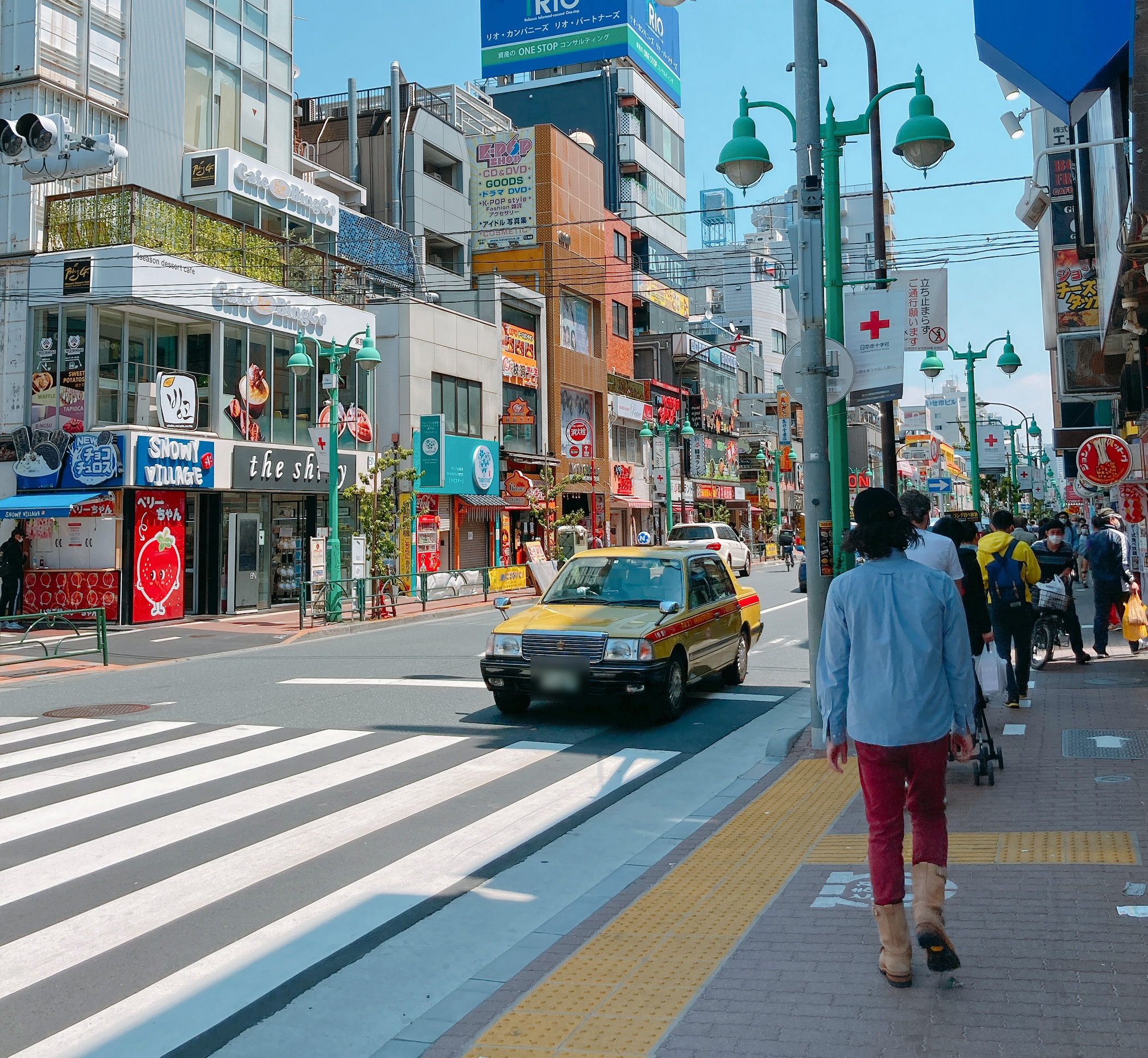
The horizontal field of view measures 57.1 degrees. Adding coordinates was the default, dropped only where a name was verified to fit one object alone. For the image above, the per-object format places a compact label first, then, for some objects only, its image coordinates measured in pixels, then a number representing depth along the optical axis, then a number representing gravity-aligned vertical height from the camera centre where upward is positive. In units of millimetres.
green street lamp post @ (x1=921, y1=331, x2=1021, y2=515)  26297 +5084
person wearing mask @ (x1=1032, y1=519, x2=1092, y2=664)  13625 +16
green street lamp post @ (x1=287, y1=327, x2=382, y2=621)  22562 +1674
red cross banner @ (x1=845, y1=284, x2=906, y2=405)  9711 +2142
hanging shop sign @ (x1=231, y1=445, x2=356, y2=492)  25234 +2757
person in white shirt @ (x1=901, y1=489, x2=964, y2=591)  6949 +132
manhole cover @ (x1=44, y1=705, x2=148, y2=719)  11602 -1425
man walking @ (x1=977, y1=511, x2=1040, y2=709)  10016 -153
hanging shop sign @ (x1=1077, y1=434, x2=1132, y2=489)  16219 +1605
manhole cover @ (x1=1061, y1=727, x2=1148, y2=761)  7980 -1419
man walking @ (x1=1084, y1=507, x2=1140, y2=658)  14180 -122
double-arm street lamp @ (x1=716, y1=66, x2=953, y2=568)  9680 +3885
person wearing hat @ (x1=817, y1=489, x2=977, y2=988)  4039 -544
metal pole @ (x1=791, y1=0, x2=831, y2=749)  8531 +1973
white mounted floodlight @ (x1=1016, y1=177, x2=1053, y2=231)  11750 +4068
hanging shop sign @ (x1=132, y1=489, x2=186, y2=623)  22859 +565
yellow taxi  9992 -593
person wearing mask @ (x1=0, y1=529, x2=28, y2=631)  21984 +314
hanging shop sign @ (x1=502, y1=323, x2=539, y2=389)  40156 +8503
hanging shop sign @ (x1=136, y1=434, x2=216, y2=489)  22438 +2641
